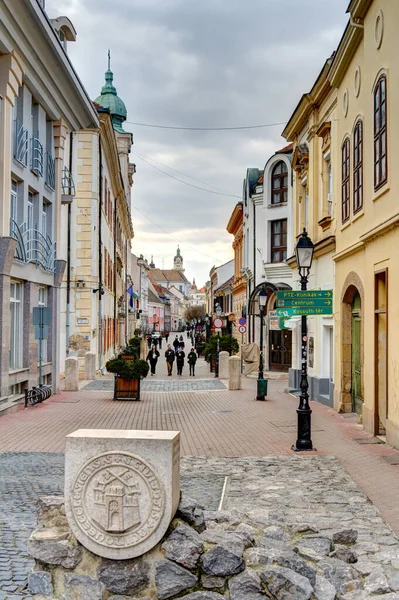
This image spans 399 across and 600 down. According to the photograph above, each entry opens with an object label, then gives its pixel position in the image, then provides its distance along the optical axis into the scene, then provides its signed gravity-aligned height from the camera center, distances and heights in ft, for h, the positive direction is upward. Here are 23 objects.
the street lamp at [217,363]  108.88 -4.46
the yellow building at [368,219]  39.40 +7.82
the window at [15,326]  61.98 +0.74
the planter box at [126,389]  69.41 -5.46
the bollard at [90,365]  97.30 -4.31
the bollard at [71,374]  79.71 -4.59
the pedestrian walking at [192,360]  113.09 -4.09
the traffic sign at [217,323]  114.01 +1.99
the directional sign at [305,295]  39.78 +2.35
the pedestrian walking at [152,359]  113.47 -3.99
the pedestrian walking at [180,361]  114.01 -4.31
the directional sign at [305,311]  39.60 +1.41
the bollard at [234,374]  85.05 -4.76
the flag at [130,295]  188.00 +11.64
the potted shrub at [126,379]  69.36 -4.46
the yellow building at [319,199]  62.28 +13.57
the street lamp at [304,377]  38.96 -2.41
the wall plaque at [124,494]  16.53 -3.83
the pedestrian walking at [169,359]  113.70 -3.99
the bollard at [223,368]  105.81 -5.03
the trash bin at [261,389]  70.59 -5.50
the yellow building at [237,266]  156.46 +17.31
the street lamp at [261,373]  70.69 -4.09
